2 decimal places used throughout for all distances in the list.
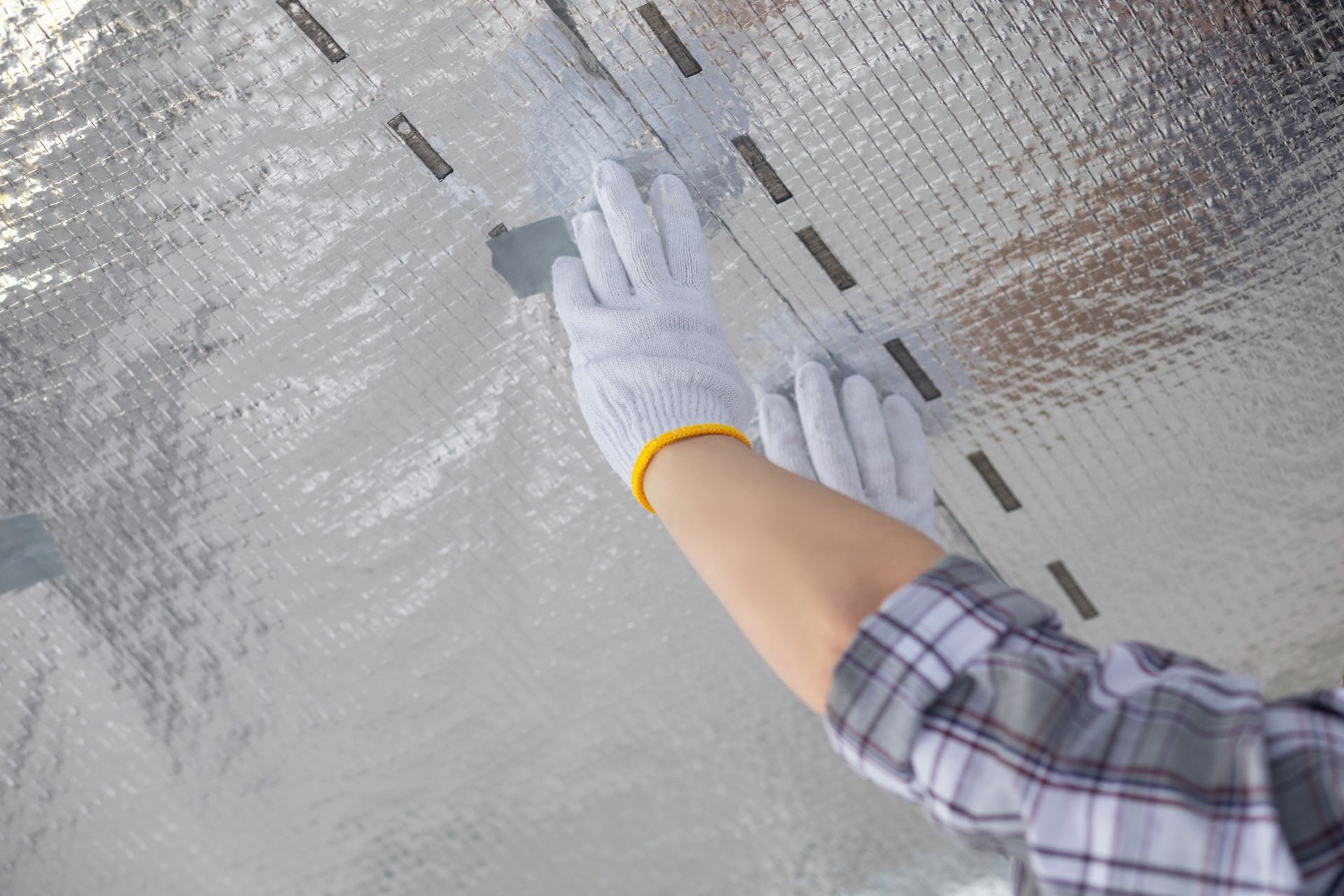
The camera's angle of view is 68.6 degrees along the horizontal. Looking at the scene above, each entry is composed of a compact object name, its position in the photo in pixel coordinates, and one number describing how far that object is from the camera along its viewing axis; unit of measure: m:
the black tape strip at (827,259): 1.05
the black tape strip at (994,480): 1.18
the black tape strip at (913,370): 1.11
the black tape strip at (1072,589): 1.27
